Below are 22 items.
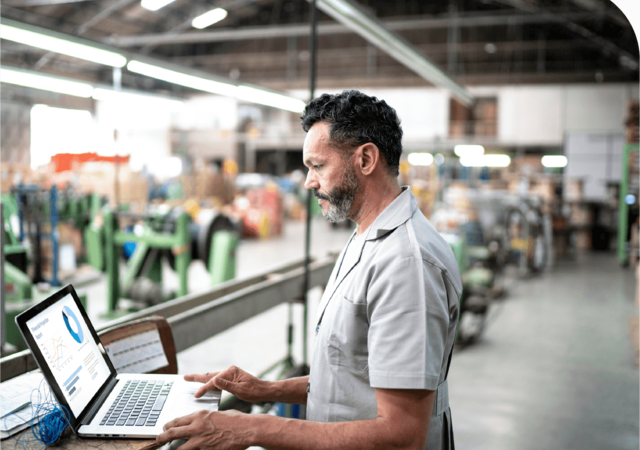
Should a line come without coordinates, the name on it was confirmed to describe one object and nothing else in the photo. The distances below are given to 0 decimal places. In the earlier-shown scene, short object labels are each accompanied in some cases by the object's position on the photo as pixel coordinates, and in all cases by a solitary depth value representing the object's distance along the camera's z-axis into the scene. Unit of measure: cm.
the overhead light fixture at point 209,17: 445
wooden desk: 124
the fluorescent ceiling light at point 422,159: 1757
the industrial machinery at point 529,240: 962
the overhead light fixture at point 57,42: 263
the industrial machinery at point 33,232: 362
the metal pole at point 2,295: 178
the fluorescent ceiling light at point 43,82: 425
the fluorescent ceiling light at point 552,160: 1717
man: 118
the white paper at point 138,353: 172
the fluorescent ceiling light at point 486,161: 1504
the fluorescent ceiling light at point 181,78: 395
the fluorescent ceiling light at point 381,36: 337
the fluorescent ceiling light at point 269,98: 586
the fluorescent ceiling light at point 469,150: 1407
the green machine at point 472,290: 573
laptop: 126
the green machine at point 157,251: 596
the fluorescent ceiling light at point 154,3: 358
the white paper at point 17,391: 144
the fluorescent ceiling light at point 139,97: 545
